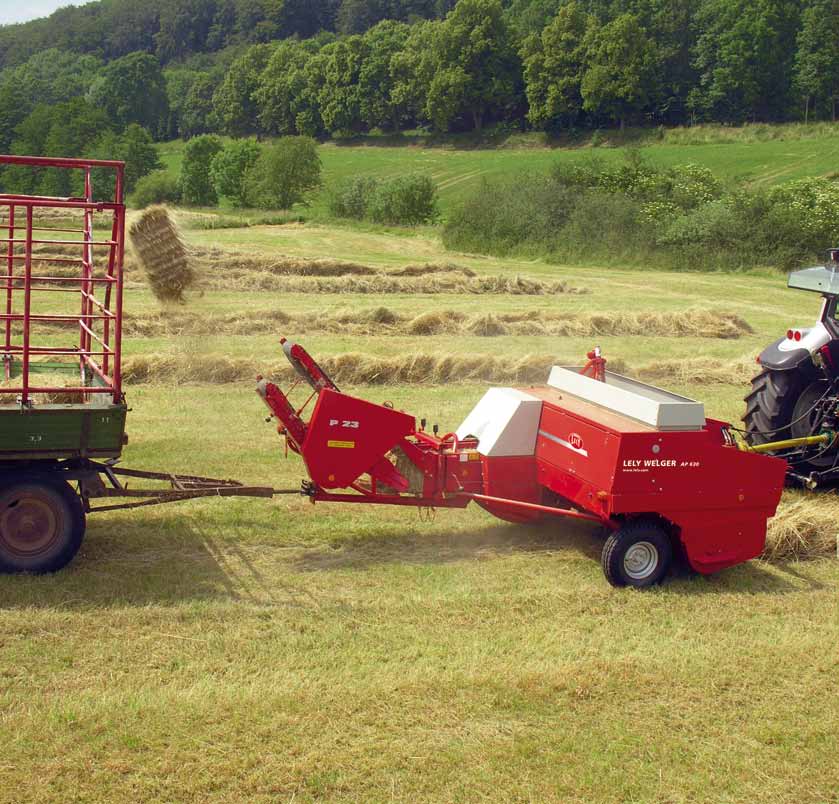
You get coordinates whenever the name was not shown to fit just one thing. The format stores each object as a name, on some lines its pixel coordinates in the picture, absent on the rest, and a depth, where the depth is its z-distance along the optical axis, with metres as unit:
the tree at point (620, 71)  71.50
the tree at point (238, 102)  96.12
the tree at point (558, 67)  72.88
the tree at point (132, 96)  88.00
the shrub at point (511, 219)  33.97
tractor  8.83
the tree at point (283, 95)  92.56
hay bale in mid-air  8.14
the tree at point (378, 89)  85.31
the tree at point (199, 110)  95.25
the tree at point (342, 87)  86.00
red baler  6.75
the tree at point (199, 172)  49.12
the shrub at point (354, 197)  45.78
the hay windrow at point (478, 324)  16.30
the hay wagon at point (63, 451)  6.43
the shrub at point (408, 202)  43.31
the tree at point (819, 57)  65.62
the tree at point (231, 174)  50.94
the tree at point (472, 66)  78.56
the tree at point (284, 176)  49.69
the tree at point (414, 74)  82.75
